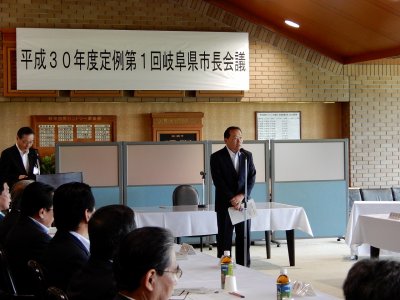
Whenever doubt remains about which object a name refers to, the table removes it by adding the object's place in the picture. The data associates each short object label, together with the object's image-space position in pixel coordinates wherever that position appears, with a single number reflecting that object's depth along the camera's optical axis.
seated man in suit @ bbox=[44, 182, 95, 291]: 3.56
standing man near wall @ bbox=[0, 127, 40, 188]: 9.23
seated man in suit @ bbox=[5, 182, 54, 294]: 4.25
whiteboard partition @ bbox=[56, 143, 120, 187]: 10.80
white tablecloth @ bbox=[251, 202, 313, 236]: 9.13
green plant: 12.17
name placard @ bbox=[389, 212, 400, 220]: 7.64
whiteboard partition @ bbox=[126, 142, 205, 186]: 11.06
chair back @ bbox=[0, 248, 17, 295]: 4.16
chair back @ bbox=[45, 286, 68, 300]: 2.89
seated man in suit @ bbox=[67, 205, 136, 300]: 3.01
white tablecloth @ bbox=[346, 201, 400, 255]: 9.76
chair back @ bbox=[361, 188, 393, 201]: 11.43
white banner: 12.52
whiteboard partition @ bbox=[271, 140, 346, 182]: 11.55
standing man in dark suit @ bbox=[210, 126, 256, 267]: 8.24
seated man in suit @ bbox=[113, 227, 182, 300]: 2.37
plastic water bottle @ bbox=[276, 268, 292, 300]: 3.54
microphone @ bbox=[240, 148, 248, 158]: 8.34
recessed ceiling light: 13.07
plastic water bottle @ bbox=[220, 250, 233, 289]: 3.93
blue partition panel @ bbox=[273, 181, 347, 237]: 11.56
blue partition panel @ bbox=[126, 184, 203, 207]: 11.02
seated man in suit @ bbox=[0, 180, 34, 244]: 5.01
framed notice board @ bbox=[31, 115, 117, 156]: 13.12
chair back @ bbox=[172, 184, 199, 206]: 9.84
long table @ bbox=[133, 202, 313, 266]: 8.83
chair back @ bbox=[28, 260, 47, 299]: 3.52
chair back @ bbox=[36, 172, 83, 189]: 8.54
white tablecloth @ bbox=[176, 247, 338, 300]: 3.76
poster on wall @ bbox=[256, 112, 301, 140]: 14.12
